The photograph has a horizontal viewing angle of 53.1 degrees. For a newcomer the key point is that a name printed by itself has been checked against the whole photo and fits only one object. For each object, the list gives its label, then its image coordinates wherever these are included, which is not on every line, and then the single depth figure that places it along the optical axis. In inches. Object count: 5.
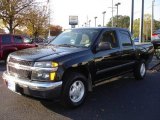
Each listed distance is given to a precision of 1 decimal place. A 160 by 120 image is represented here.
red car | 313.7
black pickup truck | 125.6
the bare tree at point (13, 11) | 603.4
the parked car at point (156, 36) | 406.1
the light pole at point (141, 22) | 520.8
